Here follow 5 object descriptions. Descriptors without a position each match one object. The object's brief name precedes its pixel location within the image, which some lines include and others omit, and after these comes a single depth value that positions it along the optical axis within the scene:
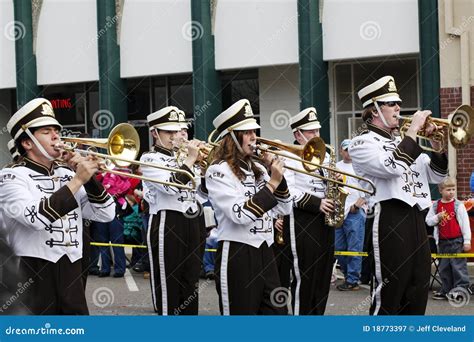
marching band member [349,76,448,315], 14.00
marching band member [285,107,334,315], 17.02
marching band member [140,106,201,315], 17.49
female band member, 12.90
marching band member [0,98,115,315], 11.35
